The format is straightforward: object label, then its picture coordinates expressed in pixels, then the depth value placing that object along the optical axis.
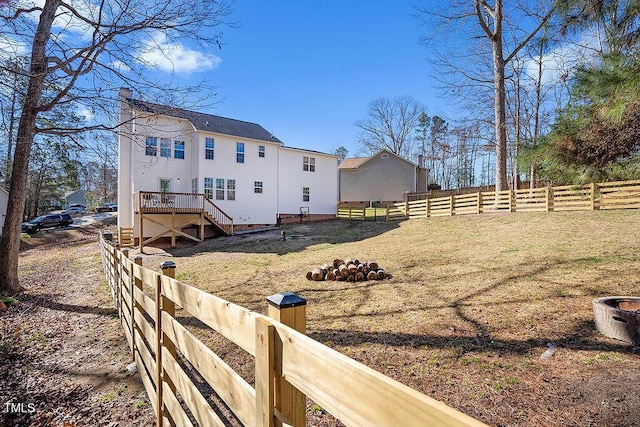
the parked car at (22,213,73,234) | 24.34
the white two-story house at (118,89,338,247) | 16.59
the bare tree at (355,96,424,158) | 39.41
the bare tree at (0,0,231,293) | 6.14
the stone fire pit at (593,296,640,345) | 3.52
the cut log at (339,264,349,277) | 7.15
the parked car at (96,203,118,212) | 42.89
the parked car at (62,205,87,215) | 47.00
